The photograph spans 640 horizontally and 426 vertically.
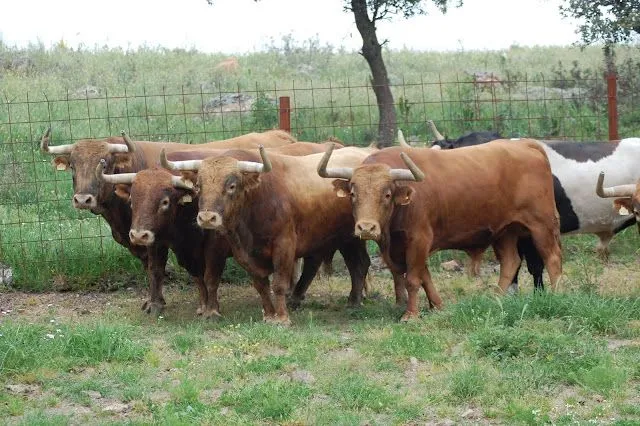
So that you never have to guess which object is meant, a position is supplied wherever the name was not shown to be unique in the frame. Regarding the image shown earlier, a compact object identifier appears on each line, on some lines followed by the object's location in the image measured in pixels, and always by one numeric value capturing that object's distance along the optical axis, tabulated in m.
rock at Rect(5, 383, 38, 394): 7.93
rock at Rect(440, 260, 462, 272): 13.88
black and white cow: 12.23
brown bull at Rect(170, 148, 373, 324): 10.38
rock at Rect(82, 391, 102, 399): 7.80
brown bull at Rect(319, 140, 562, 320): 10.40
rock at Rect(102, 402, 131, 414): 7.47
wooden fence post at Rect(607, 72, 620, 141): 15.23
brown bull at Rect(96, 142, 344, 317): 10.82
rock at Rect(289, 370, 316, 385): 8.16
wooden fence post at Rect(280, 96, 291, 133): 14.84
